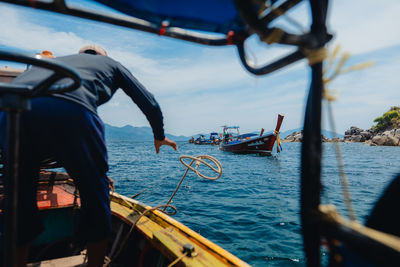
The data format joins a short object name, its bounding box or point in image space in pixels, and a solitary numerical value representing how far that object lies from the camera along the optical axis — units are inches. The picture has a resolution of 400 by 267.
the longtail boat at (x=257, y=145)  1031.6
